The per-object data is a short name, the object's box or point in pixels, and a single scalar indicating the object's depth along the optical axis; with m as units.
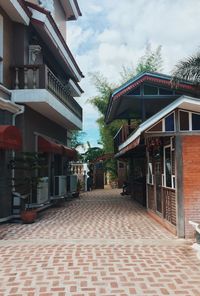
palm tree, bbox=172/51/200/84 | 16.10
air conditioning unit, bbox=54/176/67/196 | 17.94
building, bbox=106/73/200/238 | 9.21
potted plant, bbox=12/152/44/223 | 11.80
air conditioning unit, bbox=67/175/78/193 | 20.44
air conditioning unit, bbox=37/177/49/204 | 14.13
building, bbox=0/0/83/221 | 12.06
